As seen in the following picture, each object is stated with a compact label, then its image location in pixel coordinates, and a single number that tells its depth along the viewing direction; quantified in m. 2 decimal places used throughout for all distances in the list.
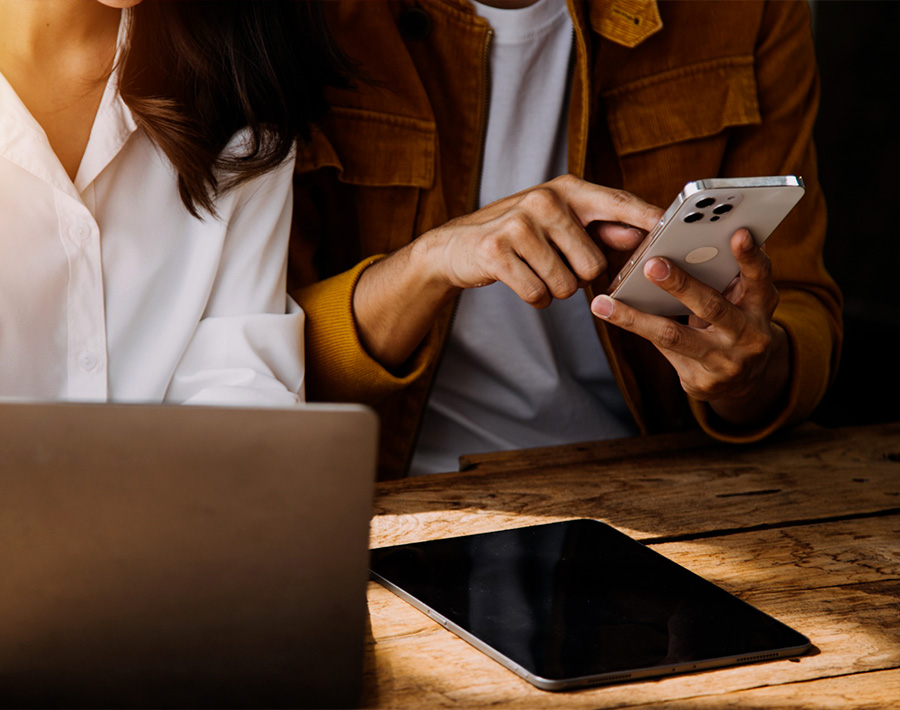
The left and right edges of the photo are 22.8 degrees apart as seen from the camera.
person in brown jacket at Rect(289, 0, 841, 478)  1.91
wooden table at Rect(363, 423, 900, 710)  1.46
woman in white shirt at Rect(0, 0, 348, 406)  1.73
